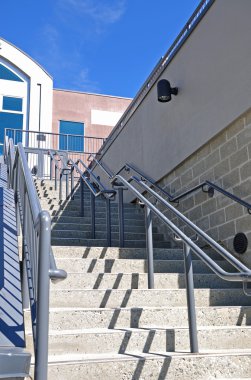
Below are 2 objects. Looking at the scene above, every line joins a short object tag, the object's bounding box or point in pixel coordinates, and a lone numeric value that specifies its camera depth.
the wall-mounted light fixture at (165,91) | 5.86
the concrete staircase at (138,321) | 2.53
